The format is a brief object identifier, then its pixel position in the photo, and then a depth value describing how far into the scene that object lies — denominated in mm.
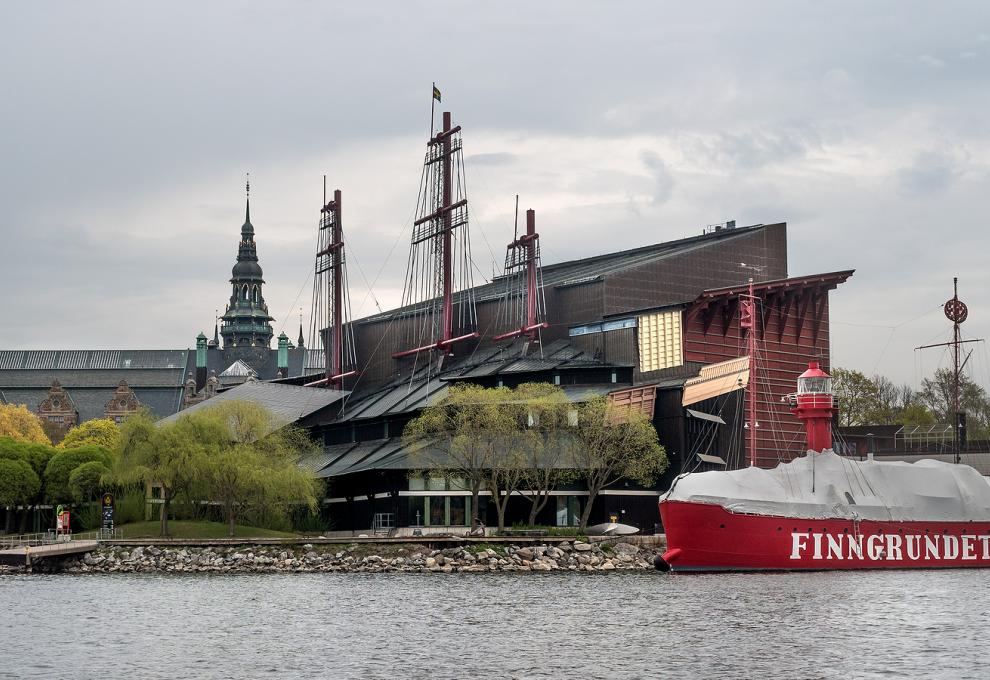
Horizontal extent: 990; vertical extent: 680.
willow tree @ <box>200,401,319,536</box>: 98312
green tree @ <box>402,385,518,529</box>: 99938
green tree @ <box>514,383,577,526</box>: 100375
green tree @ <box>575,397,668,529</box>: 100312
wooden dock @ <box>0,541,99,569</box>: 86500
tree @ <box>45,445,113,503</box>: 110125
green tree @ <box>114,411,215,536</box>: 96438
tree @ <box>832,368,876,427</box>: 159500
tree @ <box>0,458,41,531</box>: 109625
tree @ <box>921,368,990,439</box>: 171000
